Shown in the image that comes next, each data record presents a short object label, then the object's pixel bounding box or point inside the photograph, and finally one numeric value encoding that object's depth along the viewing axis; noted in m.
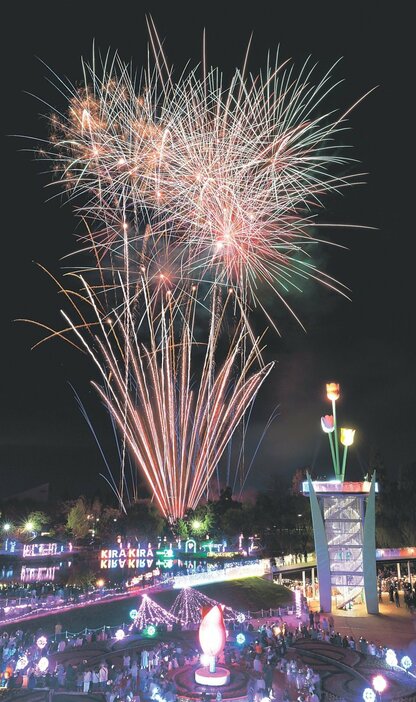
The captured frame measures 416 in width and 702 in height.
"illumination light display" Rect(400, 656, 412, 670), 20.84
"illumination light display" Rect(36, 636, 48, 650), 22.55
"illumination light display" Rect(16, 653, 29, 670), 19.22
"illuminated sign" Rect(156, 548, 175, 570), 44.09
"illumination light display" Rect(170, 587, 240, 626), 31.27
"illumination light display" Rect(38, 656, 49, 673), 19.52
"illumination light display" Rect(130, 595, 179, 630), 28.88
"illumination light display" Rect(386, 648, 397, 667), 21.44
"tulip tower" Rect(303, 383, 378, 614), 36.03
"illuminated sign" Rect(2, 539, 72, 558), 48.81
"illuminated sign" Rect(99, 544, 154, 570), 43.47
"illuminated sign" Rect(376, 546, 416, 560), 46.06
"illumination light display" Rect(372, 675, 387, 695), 17.97
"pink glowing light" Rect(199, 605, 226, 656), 19.44
